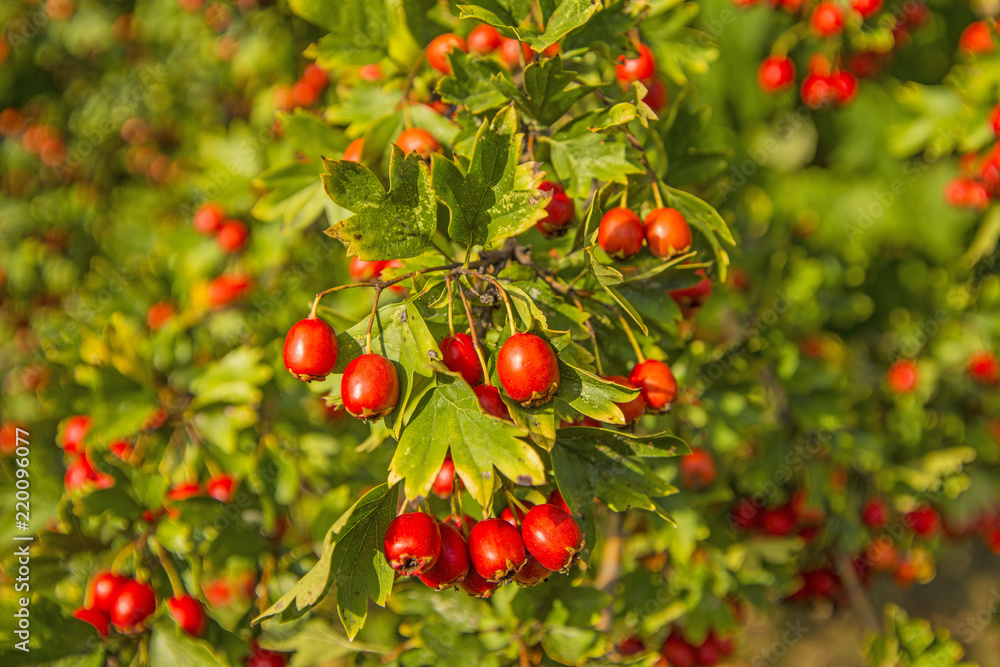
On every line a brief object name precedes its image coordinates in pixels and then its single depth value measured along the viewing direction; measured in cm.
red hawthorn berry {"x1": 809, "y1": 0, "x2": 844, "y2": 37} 54
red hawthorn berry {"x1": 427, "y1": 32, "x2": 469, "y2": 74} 41
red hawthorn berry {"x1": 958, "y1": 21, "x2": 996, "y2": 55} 53
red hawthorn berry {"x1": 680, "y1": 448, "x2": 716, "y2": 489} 49
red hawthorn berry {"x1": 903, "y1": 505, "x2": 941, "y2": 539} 62
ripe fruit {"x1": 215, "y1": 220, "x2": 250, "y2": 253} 54
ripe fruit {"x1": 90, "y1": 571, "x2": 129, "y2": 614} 43
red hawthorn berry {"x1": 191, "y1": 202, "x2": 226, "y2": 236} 54
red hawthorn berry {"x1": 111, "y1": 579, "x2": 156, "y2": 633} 42
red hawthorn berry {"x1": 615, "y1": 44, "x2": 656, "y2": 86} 42
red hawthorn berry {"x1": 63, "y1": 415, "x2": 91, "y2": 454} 47
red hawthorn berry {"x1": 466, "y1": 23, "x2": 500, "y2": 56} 42
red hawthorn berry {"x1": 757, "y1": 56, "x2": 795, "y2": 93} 62
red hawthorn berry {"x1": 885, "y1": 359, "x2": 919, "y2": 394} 63
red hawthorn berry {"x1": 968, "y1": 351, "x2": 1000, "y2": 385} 61
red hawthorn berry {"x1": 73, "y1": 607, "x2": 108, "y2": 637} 43
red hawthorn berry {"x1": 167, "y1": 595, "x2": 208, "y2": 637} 43
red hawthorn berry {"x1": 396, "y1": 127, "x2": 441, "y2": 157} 40
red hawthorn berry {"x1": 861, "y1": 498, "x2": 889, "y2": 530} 58
